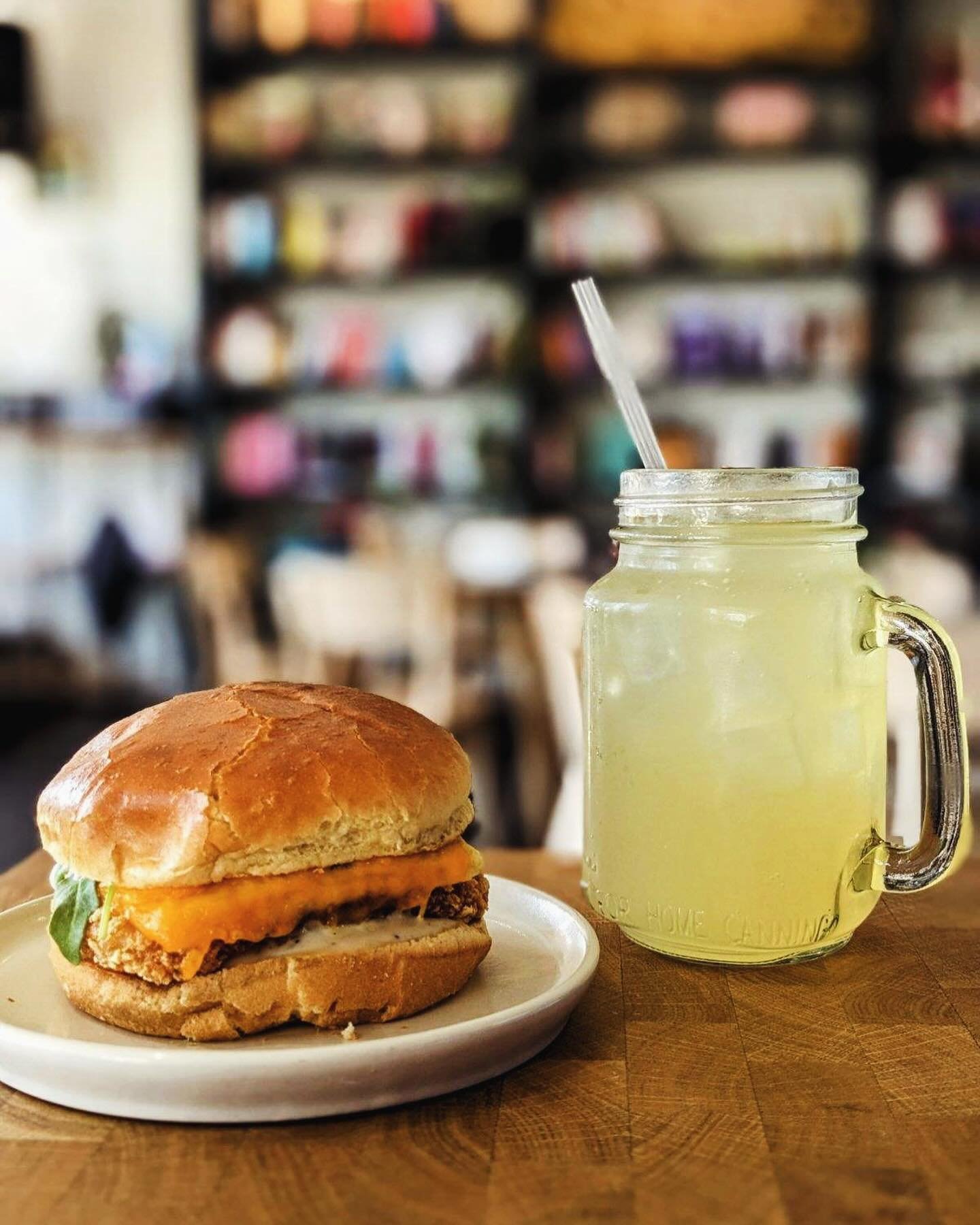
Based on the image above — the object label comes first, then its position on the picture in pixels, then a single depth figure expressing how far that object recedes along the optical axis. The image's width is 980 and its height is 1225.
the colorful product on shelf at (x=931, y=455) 4.91
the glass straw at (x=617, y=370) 0.95
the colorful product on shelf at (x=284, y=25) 4.96
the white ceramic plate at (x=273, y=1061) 0.68
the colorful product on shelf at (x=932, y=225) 4.76
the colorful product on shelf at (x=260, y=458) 5.13
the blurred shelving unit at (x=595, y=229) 4.86
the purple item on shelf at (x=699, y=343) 4.90
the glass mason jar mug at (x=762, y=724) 0.87
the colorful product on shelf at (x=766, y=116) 4.84
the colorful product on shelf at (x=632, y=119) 4.90
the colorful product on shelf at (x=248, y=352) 5.07
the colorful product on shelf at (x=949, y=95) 4.79
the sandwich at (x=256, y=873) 0.73
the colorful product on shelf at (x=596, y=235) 4.89
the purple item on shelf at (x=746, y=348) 4.92
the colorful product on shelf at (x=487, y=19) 4.89
